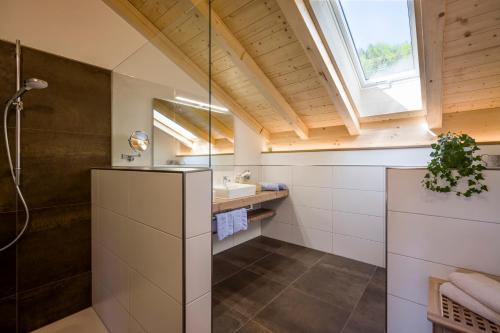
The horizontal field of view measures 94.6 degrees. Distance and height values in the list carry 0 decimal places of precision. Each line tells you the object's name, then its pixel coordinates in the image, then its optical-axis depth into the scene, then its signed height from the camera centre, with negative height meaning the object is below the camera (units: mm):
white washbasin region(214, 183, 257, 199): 2391 -276
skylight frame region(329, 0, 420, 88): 2034 +1153
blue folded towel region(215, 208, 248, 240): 2219 -573
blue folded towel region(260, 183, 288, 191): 3076 -285
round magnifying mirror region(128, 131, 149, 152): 1947 +209
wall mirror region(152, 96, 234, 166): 1874 +321
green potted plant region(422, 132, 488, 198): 1049 -13
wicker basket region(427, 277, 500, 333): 813 -574
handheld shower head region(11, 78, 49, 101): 1353 +482
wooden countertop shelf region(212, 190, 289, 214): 2137 -375
